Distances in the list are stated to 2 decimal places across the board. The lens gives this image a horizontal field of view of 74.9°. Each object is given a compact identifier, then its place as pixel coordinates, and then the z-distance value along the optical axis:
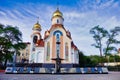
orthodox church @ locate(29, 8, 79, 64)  21.51
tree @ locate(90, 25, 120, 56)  20.54
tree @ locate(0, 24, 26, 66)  19.59
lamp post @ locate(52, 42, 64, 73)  13.15
